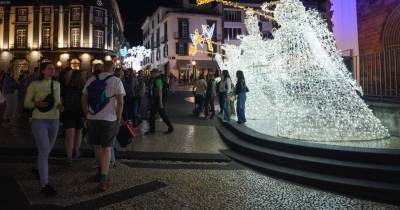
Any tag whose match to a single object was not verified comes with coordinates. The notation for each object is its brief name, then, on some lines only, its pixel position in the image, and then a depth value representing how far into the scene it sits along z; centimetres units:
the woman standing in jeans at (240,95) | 1016
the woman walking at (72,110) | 661
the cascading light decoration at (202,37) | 3836
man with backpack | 526
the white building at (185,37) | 4922
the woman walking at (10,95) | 1231
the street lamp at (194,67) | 4594
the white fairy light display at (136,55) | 3731
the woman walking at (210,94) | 1407
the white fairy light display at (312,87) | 736
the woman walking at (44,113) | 502
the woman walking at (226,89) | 1122
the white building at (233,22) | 5059
